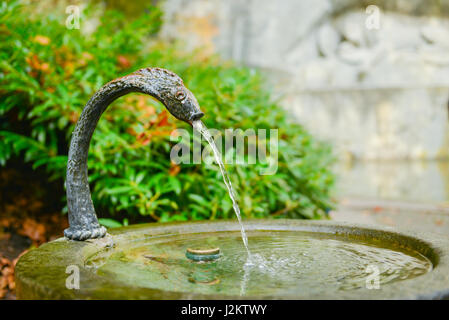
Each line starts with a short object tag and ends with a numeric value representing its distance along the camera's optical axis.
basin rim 1.03
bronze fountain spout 1.57
